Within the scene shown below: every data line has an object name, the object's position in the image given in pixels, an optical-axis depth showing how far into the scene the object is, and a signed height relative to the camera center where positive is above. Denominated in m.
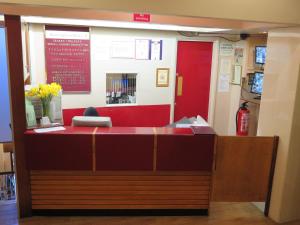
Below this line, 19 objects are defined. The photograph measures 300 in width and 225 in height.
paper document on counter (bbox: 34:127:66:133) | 3.23 -0.67
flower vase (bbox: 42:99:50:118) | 3.42 -0.45
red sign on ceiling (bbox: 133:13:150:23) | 2.86 +0.49
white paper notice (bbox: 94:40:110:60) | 4.92 +0.29
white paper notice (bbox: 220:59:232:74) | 5.79 +0.10
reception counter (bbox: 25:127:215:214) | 3.20 -1.04
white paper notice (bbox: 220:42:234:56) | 5.74 +0.42
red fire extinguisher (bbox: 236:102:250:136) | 5.42 -0.84
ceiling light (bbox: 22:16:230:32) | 4.15 +0.63
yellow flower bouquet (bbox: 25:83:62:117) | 3.38 -0.29
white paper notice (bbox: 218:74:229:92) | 5.85 -0.22
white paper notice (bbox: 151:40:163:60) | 5.23 +0.35
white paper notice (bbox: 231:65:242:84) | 5.64 -0.05
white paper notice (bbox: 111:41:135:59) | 5.01 +0.32
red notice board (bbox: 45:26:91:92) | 4.67 +0.16
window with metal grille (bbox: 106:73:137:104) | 5.22 -0.33
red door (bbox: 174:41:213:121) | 5.58 -0.13
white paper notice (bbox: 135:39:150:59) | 5.12 +0.35
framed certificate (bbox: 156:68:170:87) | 5.38 -0.12
